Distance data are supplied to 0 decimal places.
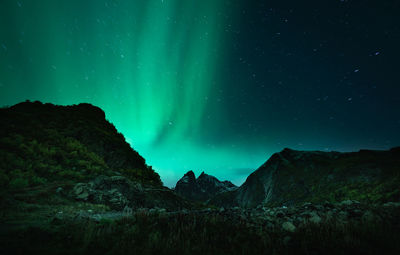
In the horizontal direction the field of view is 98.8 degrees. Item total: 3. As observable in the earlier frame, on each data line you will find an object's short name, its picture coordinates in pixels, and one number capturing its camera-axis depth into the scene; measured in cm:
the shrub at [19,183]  1021
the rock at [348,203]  787
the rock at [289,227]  451
